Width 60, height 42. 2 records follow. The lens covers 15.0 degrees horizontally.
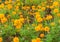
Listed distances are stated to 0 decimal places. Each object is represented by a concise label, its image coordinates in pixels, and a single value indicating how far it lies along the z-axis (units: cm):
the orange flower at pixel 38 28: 349
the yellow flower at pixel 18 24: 363
